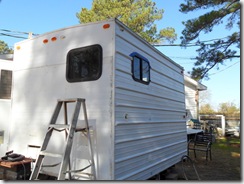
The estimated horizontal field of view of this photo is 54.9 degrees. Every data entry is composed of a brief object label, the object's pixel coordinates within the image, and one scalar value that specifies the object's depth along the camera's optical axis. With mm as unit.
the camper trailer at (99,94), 2914
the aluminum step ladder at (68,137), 2568
